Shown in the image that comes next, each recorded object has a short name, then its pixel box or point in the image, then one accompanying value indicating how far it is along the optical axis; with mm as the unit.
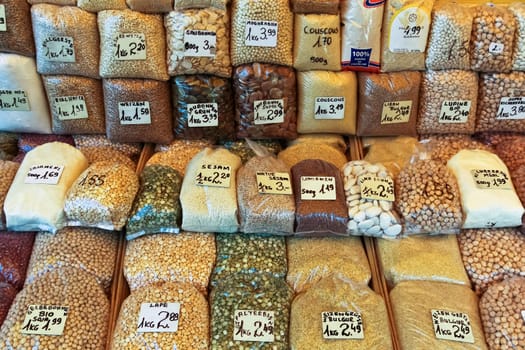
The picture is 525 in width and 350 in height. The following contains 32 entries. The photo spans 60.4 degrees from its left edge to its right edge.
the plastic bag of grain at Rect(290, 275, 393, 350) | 1270
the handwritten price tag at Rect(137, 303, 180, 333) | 1271
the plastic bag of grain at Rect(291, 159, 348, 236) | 1434
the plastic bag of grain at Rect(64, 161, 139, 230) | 1408
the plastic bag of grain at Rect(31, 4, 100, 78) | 1582
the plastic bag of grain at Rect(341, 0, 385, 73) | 1603
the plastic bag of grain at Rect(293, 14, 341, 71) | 1612
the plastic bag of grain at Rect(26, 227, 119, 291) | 1429
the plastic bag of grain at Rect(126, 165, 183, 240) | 1445
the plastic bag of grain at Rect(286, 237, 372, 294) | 1451
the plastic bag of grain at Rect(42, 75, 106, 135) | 1696
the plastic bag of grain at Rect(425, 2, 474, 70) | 1604
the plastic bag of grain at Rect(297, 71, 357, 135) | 1690
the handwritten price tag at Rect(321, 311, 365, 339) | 1276
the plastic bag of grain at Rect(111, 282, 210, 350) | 1256
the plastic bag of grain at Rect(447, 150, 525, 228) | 1445
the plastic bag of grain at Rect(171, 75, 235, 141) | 1669
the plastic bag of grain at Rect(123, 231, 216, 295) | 1423
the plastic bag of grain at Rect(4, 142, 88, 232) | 1430
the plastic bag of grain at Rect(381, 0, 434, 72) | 1603
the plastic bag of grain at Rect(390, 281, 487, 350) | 1288
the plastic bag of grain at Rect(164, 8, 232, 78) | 1575
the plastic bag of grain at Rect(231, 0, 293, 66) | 1566
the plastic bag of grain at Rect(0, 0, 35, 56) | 1572
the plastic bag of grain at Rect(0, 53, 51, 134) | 1659
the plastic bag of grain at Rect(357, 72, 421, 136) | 1689
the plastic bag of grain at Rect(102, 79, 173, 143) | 1659
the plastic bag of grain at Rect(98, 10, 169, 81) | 1573
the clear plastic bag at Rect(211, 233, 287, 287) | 1444
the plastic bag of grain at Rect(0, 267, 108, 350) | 1239
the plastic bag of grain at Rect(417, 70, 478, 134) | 1692
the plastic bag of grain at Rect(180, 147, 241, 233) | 1451
